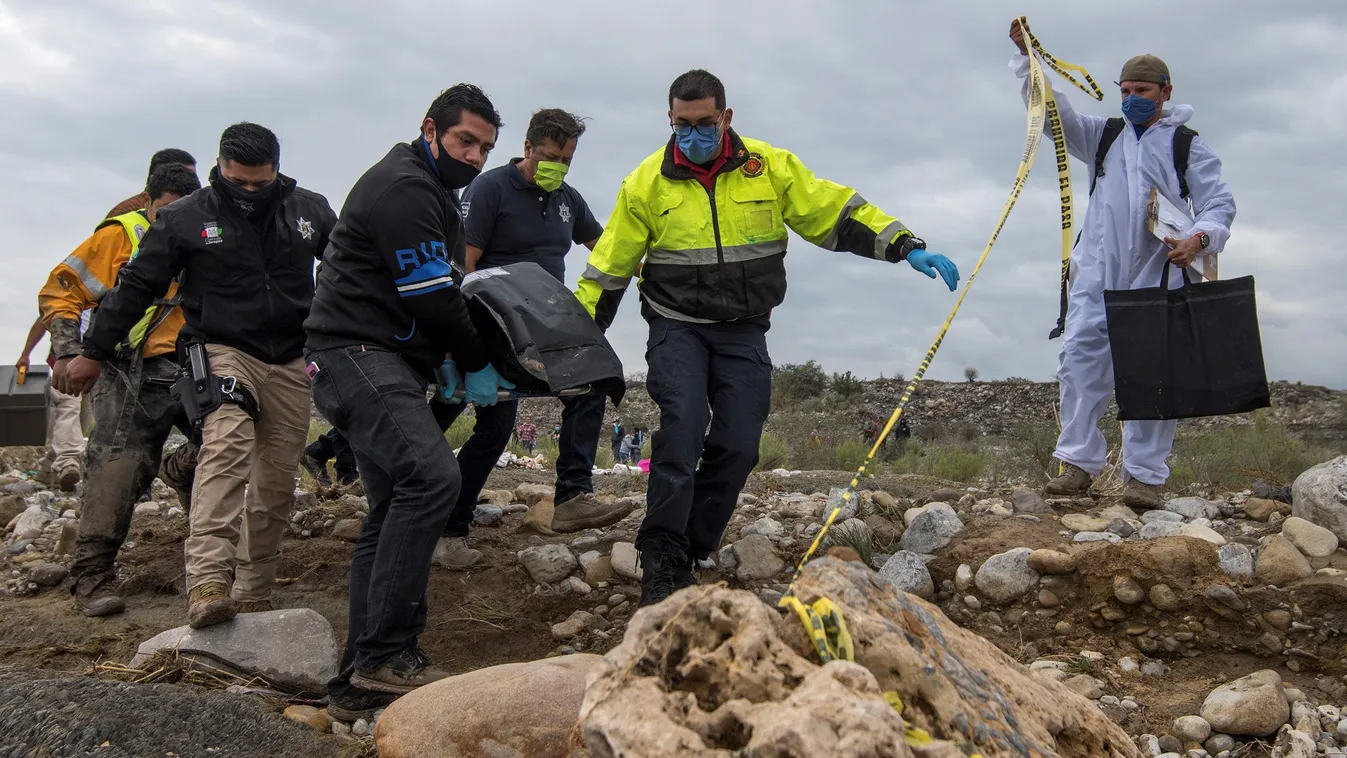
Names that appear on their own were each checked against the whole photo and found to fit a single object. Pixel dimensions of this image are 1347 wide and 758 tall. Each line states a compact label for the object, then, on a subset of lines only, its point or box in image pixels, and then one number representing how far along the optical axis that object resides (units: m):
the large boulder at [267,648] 3.88
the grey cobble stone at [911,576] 4.56
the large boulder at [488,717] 2.81
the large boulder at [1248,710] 3.38
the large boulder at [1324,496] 4.53
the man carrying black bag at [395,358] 3.43
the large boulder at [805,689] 1.57
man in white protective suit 5.39
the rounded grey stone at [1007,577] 4.43
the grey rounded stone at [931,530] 4.88
